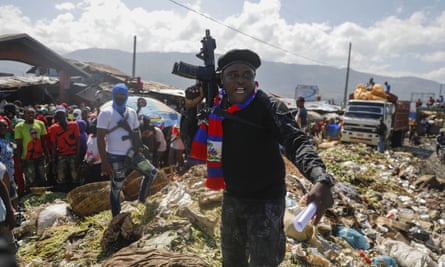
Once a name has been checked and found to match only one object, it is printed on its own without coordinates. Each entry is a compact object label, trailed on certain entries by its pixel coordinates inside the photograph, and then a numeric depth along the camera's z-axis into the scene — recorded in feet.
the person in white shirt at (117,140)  12.11
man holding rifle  6.22
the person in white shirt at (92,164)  19.08
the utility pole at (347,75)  103.16
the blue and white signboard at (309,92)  116.98
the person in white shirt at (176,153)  25.27
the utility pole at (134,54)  82.94
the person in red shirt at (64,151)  19.11
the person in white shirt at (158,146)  23.53
